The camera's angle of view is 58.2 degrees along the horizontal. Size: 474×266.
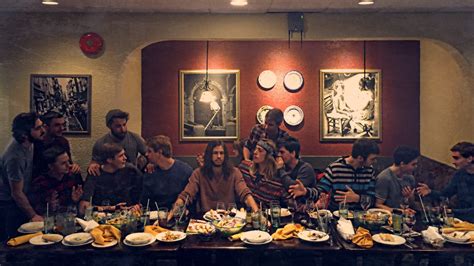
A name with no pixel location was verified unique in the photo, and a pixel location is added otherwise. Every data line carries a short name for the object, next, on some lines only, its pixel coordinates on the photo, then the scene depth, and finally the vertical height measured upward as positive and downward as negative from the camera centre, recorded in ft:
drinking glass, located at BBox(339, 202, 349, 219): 9.15 -1.86
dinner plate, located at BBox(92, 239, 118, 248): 7.68 -2.16
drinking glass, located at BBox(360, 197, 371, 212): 9.26 -1.72
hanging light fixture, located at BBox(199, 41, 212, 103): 10.54 +0.78
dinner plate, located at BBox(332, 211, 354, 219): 9.12 -1.96
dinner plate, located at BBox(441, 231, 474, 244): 7.64 -2.04
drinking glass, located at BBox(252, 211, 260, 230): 8.49 -1.92
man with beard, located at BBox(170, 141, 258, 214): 10.37 -1.40
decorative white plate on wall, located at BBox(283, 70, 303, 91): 10.77 +1.15
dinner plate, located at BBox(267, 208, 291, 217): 9.13 -1.92
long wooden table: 7.50 -2.30
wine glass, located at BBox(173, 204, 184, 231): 8.63 -1.82
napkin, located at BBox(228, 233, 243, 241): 7.95 -2.09
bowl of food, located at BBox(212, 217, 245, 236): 8.05 -1.92
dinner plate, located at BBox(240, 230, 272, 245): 7.76 -2.08
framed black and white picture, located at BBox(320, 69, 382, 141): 10.36 +0.50
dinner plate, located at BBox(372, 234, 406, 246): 7.57 -2.07
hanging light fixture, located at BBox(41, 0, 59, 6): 9.61 +2.79
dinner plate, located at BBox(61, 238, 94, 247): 7.77 -2.16
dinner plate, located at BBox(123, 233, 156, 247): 7.69 -2.09
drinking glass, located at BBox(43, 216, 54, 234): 8.40 -1.98
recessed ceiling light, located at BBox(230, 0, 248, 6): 9.90 +2.88
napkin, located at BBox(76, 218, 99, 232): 8.39 -1.98
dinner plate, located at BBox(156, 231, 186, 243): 7.84 -2.08
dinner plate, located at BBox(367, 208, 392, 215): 9.24 -1.88
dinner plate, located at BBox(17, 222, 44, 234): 8.57 -2.09
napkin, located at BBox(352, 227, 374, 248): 7.59 -2.06
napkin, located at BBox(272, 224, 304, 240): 8.02 -2.03
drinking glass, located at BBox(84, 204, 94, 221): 9.02 -1.89
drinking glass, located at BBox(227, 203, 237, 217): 9.27 -1.85
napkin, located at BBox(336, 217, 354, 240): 7.85 -1.96
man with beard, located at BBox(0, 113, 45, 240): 9.84 -0.97
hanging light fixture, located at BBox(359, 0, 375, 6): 9.84 +2.86
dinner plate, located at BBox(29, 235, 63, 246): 7.77 -2.14
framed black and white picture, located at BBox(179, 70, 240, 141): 10.45 +0.45
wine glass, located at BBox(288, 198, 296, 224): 9.25 -1.90
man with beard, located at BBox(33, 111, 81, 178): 9.92 -0.30
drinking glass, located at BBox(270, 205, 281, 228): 8.65 -1.85
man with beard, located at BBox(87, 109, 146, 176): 10.42 -0.29
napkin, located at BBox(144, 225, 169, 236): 8.21 -2.03
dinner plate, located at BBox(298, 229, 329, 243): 7.79 -2.06
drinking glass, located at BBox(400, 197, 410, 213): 9.75 -1.84
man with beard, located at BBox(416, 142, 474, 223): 9.89 -1.40
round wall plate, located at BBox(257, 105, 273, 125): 10.81 +0.34
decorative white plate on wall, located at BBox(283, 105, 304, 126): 10.87 +0.24
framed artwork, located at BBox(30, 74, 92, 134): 9.98 +0.64
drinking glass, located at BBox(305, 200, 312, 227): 8.72 -1.84
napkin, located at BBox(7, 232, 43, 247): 7.75 -2.11
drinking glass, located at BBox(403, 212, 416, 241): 8.27 -1.90
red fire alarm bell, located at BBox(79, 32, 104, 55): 10.23 +1.99
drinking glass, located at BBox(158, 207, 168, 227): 8.65 -1.89
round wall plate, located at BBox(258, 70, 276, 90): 10.79 +1.18
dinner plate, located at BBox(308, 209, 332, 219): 8.90 -1.87
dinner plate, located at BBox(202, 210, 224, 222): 8.79 -1.95
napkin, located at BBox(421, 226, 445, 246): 7.59 -2.02
